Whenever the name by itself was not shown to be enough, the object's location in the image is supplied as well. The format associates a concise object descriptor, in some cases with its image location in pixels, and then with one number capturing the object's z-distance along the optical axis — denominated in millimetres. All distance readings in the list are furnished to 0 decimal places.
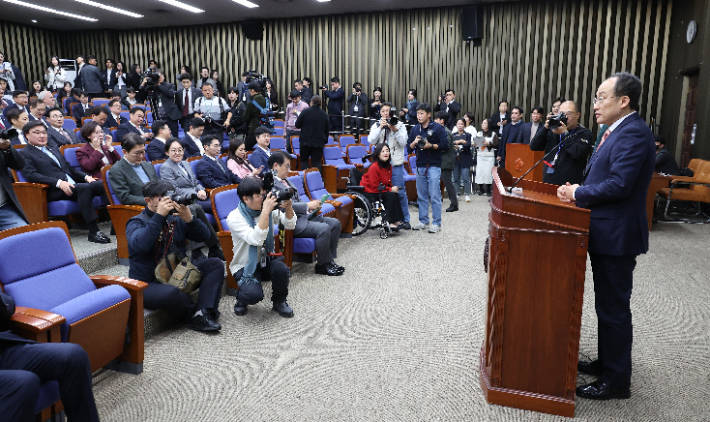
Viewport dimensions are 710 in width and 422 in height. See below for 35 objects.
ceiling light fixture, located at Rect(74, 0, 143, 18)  9093
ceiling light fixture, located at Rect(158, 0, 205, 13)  8992
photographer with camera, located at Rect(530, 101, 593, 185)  3154
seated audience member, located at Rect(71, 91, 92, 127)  7398
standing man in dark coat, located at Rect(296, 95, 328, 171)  6008
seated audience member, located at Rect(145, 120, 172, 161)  4633
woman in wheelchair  4977
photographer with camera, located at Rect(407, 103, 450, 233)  5031
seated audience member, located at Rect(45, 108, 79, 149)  4445
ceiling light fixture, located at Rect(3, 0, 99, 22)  9050
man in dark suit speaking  1778
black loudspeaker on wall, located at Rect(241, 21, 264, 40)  10711
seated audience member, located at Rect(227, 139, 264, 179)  4539
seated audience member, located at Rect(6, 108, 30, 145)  3796
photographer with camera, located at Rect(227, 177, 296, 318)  2832
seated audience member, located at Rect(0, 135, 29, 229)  2634
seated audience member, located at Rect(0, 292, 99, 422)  1526
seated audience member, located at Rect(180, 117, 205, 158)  4906
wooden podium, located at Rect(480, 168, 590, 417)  1778
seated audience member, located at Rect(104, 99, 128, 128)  6073
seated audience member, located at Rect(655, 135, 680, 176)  5832
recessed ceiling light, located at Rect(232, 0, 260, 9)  9002
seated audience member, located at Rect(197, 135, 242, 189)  4305
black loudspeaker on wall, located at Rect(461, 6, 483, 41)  9086
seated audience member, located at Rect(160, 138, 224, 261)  3873
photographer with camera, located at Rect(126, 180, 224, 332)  2408
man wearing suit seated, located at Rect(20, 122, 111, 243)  3617
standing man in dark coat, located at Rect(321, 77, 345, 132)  9570
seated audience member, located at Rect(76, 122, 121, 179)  4098
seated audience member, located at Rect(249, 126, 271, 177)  4703
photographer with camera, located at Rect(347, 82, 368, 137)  9578
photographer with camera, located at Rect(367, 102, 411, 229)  5262
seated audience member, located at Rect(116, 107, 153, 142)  5148
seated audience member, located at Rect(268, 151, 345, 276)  3719
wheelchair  4984
